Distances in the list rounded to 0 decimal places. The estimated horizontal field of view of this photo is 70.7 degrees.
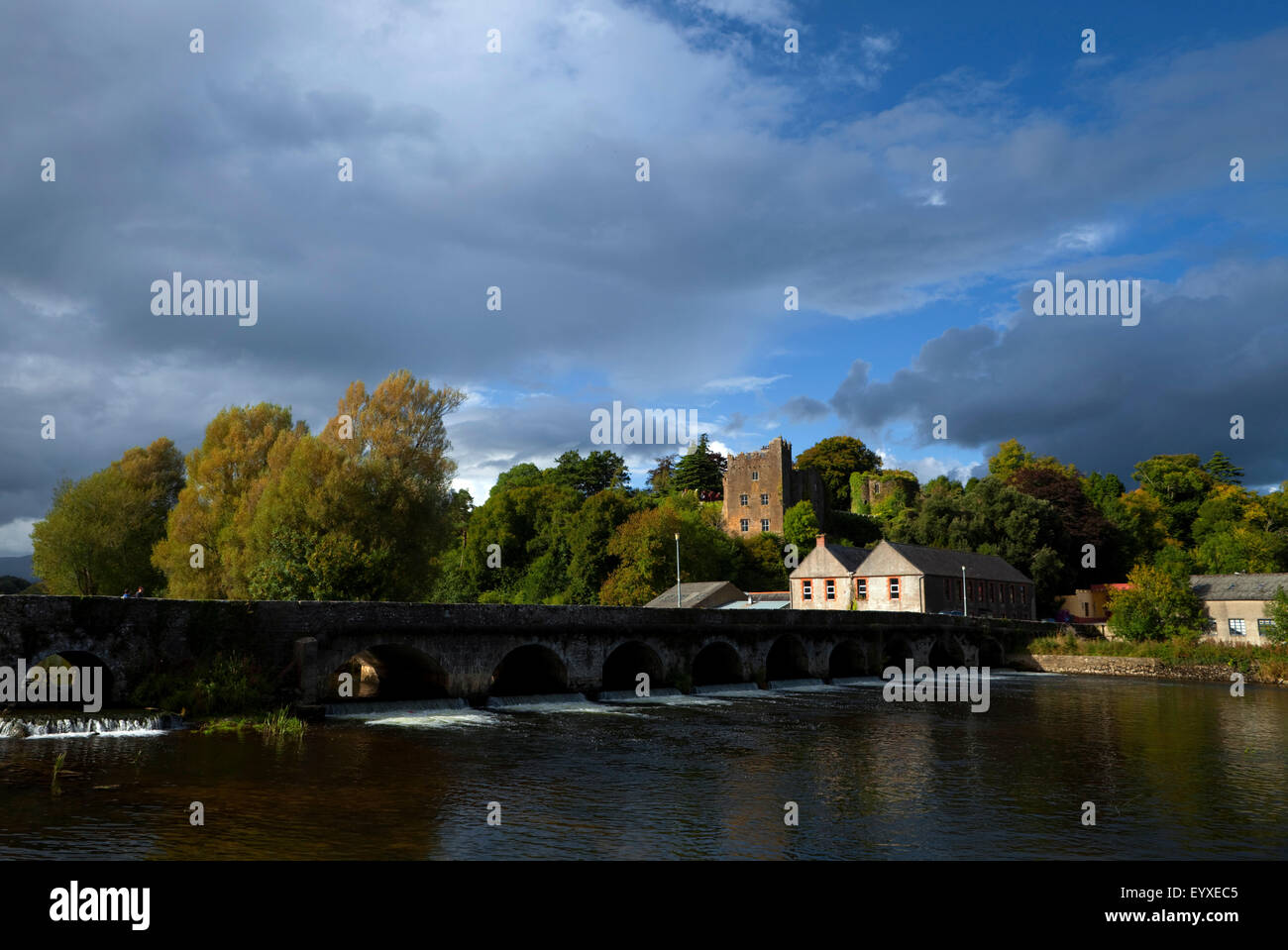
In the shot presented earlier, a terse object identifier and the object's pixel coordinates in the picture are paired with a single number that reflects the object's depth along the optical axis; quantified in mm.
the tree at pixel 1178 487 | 98938
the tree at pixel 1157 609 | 59156
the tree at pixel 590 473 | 110875
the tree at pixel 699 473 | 112875
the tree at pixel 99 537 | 54094
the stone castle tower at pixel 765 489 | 94312
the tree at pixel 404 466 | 44781
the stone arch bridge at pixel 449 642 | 24703
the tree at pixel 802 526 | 87625
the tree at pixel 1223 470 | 105250
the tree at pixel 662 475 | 121188
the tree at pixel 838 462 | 111312
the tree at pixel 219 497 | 46219
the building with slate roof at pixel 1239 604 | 61375
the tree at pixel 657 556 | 69812
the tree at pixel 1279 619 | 52469
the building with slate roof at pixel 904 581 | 63625
